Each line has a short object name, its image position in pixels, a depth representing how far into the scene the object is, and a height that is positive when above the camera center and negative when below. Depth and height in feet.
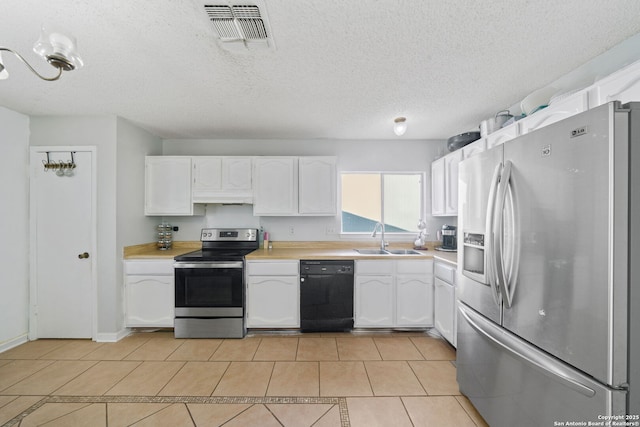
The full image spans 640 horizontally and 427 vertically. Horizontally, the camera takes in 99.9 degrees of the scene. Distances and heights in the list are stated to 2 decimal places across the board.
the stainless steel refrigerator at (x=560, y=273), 3.11 -0.83
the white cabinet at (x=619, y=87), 4.43 +2.21
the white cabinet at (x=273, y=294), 9.77 -2.97
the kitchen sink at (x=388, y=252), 10.61 -1.58
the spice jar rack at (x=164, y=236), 11.39 -1.04
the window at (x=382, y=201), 12.20 +0.53
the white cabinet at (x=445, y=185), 9.87 +1.12
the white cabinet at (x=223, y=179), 11.07 +1.37
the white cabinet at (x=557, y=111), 5.25 +2.20
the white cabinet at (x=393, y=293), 9.77 -2.93
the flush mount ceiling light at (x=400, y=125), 9.16 +3.02
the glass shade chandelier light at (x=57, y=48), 3.28 +2.03
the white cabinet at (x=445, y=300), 8.38 -2.89
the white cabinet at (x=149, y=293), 9.76 -2.95
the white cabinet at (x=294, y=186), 11.10 +1.10
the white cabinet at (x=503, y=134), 6.97 +2.18
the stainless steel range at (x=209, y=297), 9.54 -3.03
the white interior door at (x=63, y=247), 9.39 -1.24
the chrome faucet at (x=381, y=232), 11.39 -0.83
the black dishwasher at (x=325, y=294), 9.78 -2.97
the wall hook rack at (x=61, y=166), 9.35 +1.58
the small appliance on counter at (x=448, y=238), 10.82 -1.03
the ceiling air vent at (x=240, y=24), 4.51 +3.41
